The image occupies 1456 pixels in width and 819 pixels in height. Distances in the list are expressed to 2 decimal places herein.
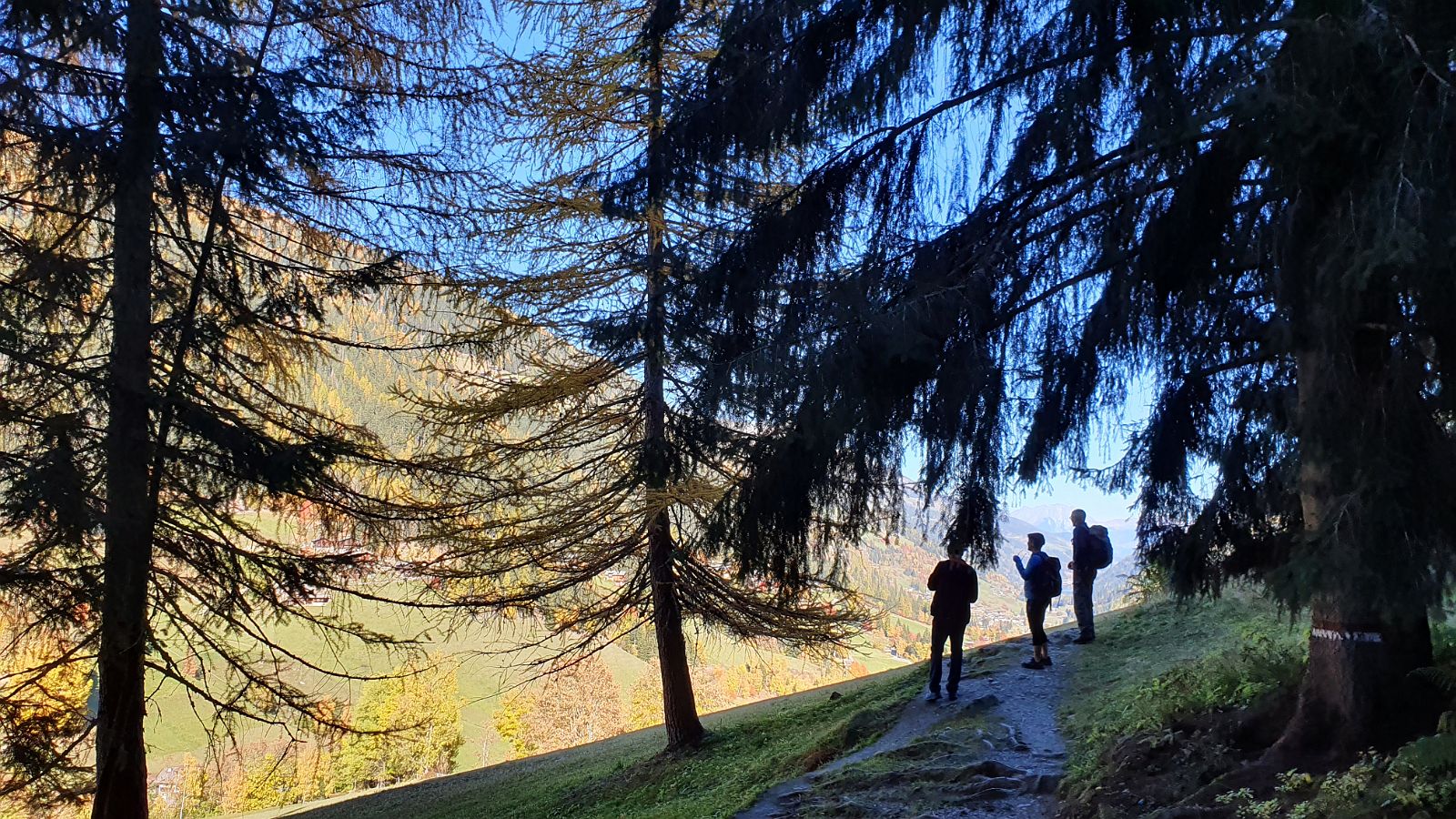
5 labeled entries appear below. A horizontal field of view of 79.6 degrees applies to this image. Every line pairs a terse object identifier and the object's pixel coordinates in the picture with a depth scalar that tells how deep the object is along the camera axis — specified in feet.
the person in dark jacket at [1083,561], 34.37
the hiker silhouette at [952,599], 28.89
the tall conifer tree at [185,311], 19.94
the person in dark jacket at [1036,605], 32.85
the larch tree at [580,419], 35.88
